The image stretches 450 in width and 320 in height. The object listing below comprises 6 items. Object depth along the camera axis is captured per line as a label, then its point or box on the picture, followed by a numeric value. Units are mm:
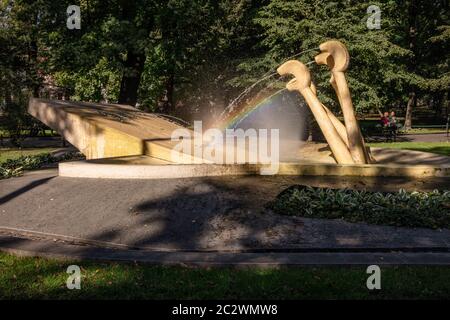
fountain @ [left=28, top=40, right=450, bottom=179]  8016
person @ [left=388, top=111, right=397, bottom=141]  25459
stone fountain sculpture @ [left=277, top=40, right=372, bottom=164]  9406
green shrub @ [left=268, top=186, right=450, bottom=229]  6340
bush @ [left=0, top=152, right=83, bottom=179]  9398
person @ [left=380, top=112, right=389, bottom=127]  28695
